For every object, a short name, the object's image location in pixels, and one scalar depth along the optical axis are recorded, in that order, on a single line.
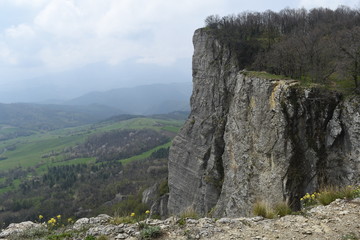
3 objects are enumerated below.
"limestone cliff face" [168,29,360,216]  21.69
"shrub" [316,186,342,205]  11.87
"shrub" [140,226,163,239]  9.42
